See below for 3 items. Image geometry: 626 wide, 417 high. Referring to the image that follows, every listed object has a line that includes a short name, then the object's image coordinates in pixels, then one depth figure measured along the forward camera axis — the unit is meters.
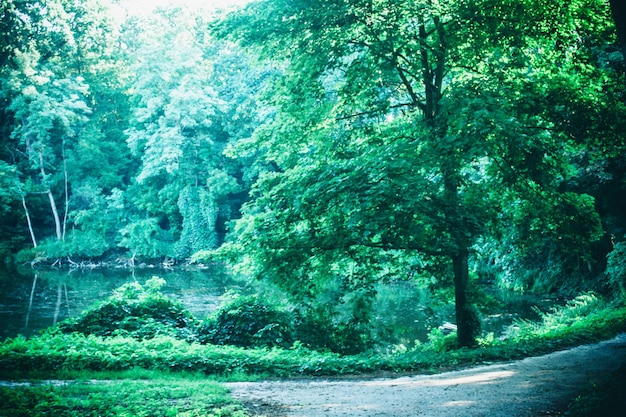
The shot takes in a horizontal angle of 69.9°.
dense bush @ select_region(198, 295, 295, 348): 10.69
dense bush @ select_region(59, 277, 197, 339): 11.30
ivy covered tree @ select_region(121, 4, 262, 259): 36.81
